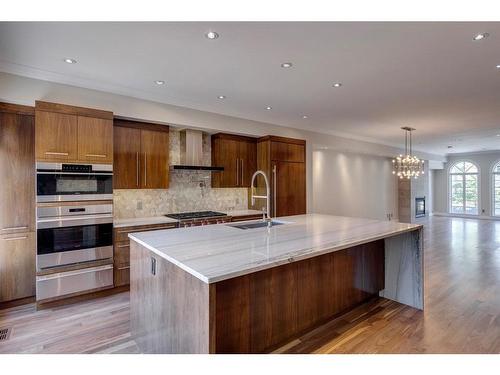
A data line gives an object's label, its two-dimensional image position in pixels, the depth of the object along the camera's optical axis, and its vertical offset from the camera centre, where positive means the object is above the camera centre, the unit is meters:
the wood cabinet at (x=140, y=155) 3.69 +0.51
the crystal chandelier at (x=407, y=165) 6.38 +0.57
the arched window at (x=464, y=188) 11.01 +0.00
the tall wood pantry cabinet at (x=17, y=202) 2.95 -0.13
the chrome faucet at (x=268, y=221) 2.79 -0.35
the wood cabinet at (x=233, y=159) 4.76 +0.57
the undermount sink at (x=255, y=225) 2.86 -0.39
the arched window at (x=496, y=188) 10.39 -0.01
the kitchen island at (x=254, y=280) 1.58 -0.72
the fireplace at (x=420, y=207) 9.78 -0.69
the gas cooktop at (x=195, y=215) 4.02 -0.40
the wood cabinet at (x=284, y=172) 4.96 +0.35
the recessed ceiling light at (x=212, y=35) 2.22 +1.32
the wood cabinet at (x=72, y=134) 2.86 +0.65
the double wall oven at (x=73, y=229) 2.89 -0.44
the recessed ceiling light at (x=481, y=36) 2.23 +1.29
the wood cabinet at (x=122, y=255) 3.35 -0.82
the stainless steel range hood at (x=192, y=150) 4.36 +0.66
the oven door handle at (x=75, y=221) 2.88 -0.35
